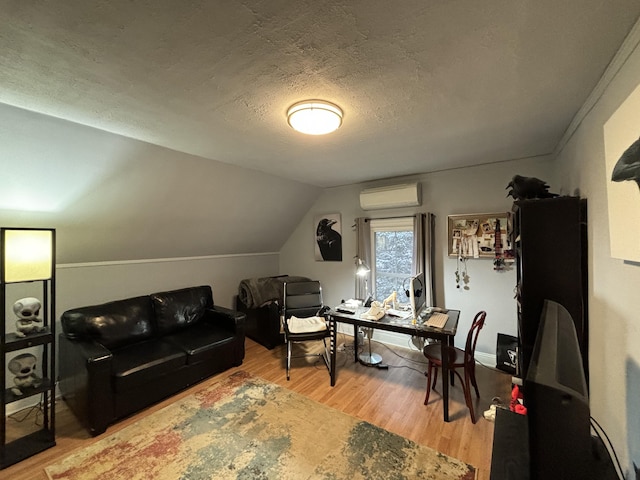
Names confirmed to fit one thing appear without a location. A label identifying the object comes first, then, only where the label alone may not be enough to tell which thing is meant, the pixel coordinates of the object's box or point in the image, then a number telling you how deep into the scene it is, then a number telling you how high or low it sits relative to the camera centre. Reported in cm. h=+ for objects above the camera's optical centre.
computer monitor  260 -51
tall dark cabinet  163 -11
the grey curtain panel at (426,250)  344 -8
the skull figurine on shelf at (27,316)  202 -52
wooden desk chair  231 -107
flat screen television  66 -46
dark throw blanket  413 -73
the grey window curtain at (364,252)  399 -11
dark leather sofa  220 -104
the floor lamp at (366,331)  333 -113
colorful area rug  179 -151
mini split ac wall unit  349 +65
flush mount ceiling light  167 +84
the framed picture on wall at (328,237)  441 +13
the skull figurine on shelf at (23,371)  202 -94
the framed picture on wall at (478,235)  305 +11
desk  232 -79
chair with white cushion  312 -96
